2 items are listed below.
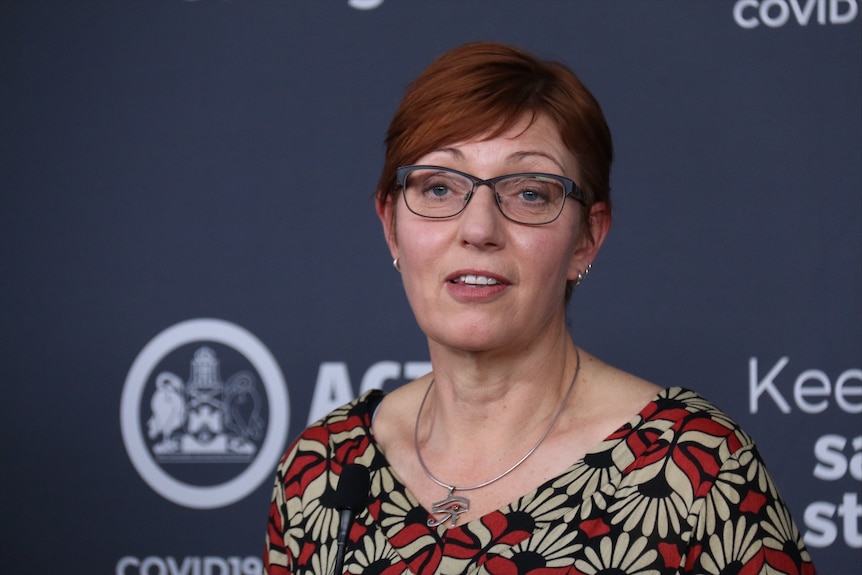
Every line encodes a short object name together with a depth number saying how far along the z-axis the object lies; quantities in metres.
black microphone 3.45
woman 3.36
